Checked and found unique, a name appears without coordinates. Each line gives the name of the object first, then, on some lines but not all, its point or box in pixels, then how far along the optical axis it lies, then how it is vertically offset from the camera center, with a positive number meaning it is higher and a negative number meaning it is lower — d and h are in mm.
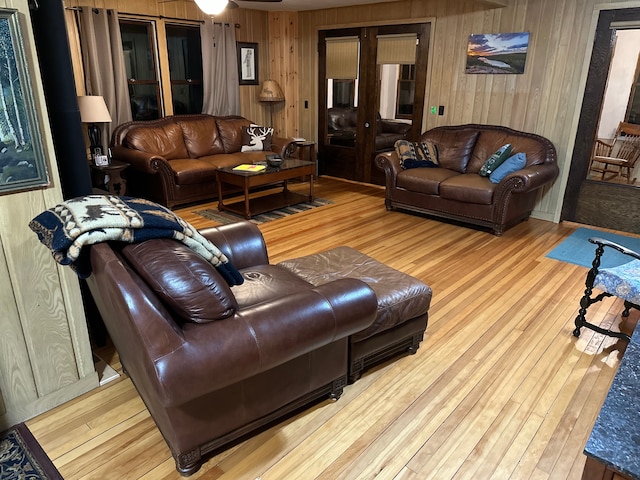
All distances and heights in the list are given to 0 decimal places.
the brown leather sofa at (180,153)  5066 -752
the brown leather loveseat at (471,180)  4414 -854
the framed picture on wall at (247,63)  6523 +407
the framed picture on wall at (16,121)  1622 -124
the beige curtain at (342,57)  6289 +491
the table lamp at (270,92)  6676 -6
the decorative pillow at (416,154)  5191 -673
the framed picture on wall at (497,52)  4875 +469
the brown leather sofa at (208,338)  1442 -851
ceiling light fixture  3268 +605
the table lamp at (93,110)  4527 -214
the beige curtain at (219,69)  5980 +283
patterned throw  1486 -461
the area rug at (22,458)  1727 -1436
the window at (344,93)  6482 -2
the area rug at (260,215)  4883 -1339
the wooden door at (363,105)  5793 -164
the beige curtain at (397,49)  5711 +564
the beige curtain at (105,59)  4883 +322
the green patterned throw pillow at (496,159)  4648 -642
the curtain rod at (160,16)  4793 +862
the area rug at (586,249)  3834 -1365
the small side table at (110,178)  4715 -915
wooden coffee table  4777 -952
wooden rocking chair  4863 -594
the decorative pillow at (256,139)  6051 -619
